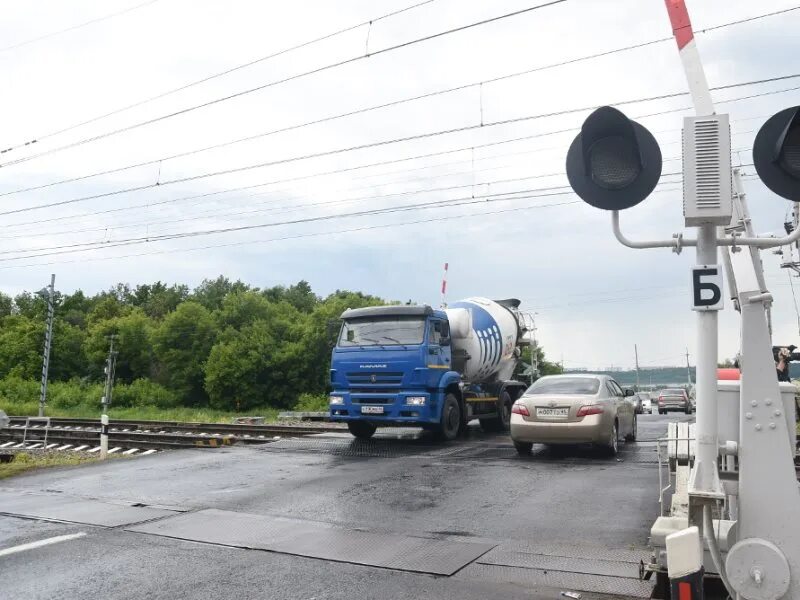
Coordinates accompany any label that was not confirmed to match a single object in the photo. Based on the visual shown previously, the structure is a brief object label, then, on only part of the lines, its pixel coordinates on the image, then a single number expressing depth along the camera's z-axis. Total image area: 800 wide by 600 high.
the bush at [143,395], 56.38
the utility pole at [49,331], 30.65
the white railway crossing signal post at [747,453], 3.45
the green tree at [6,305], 95.62
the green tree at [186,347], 56.28
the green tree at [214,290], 71.69
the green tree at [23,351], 65.94
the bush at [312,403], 41.55
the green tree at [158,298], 82.06
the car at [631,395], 14.07
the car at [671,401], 39.03
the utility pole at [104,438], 14.02
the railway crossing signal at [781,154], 3.64
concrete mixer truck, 14.30
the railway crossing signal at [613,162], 3.86
